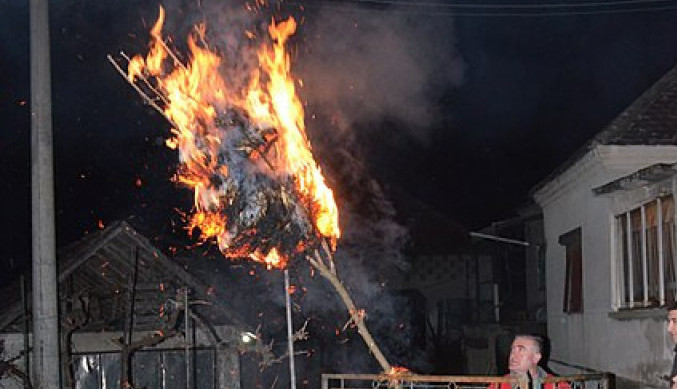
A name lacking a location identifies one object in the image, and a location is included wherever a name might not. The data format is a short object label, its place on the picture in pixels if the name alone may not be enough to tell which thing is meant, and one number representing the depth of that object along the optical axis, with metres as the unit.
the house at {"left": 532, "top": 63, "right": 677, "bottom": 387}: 10.90
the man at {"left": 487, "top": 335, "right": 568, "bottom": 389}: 6.75
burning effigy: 7.51
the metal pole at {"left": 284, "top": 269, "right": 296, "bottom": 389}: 7.13
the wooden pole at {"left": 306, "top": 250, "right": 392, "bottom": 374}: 6.99
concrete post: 9.77
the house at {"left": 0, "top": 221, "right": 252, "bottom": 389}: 13.40
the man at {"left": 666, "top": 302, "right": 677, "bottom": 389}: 6.93
